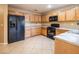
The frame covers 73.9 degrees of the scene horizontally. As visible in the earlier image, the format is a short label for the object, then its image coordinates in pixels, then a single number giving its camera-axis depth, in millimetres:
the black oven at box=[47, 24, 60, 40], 3390
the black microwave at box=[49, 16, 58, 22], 3471
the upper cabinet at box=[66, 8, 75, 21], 2428
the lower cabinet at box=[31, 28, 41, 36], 4207
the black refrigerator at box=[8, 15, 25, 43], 2783
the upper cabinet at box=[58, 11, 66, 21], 2905
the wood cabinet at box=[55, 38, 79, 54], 771
